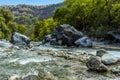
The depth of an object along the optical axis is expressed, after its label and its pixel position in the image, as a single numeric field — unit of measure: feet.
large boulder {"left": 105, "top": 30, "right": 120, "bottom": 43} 61.62
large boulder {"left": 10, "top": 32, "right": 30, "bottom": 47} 60.85
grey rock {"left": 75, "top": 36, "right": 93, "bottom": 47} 54.90
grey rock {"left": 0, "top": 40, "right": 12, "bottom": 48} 52.51
